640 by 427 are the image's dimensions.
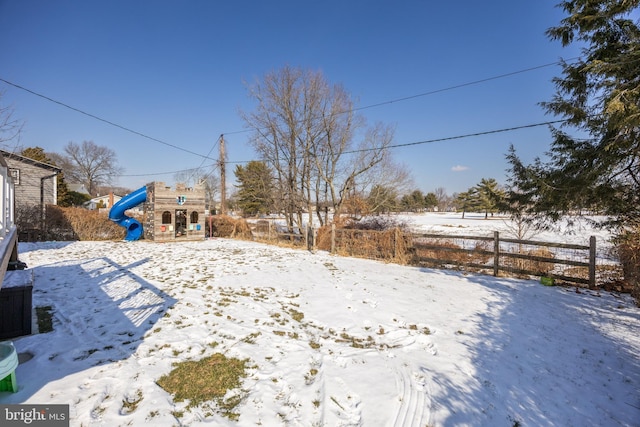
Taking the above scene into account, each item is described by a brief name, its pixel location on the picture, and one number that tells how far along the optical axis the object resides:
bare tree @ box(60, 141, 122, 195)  43.93
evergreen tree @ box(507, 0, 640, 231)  5.20
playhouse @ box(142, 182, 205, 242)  14.87
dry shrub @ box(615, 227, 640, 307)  5.31
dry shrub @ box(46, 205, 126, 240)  14.25
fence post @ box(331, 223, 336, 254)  12.34
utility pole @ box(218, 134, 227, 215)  21.03
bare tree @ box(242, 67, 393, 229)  16.95
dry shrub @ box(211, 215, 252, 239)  18.38
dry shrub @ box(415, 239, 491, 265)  8.91
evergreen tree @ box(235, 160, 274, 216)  18.10
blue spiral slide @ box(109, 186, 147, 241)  14.48
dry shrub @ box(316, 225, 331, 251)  13.13
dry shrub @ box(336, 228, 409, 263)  10.46
